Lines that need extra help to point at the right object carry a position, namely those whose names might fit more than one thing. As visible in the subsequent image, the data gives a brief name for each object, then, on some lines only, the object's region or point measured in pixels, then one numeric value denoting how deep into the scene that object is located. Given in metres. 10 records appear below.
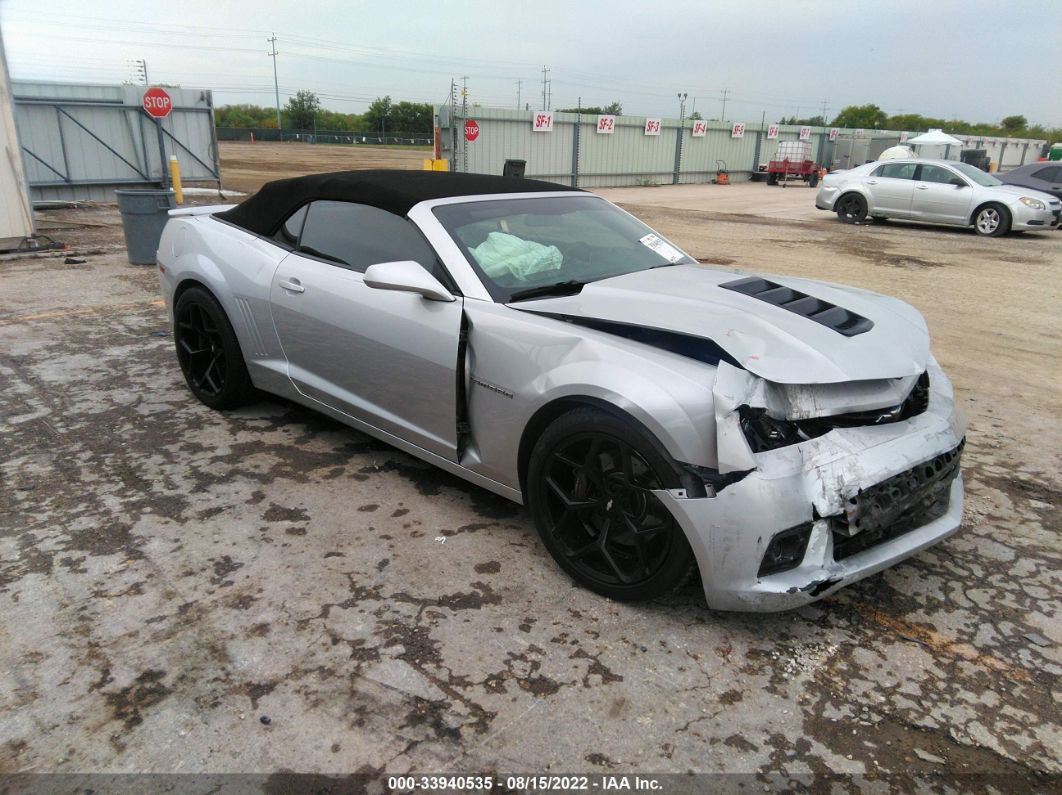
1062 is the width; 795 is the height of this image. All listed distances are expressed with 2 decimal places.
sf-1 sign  23.16
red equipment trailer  30.67
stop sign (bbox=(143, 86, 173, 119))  14.63
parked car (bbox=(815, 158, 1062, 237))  14.60
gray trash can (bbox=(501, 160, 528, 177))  10.47
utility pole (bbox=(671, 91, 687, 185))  28.97
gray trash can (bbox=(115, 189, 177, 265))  8.95
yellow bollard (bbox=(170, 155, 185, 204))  11.94
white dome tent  26.61
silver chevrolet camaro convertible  2.42
